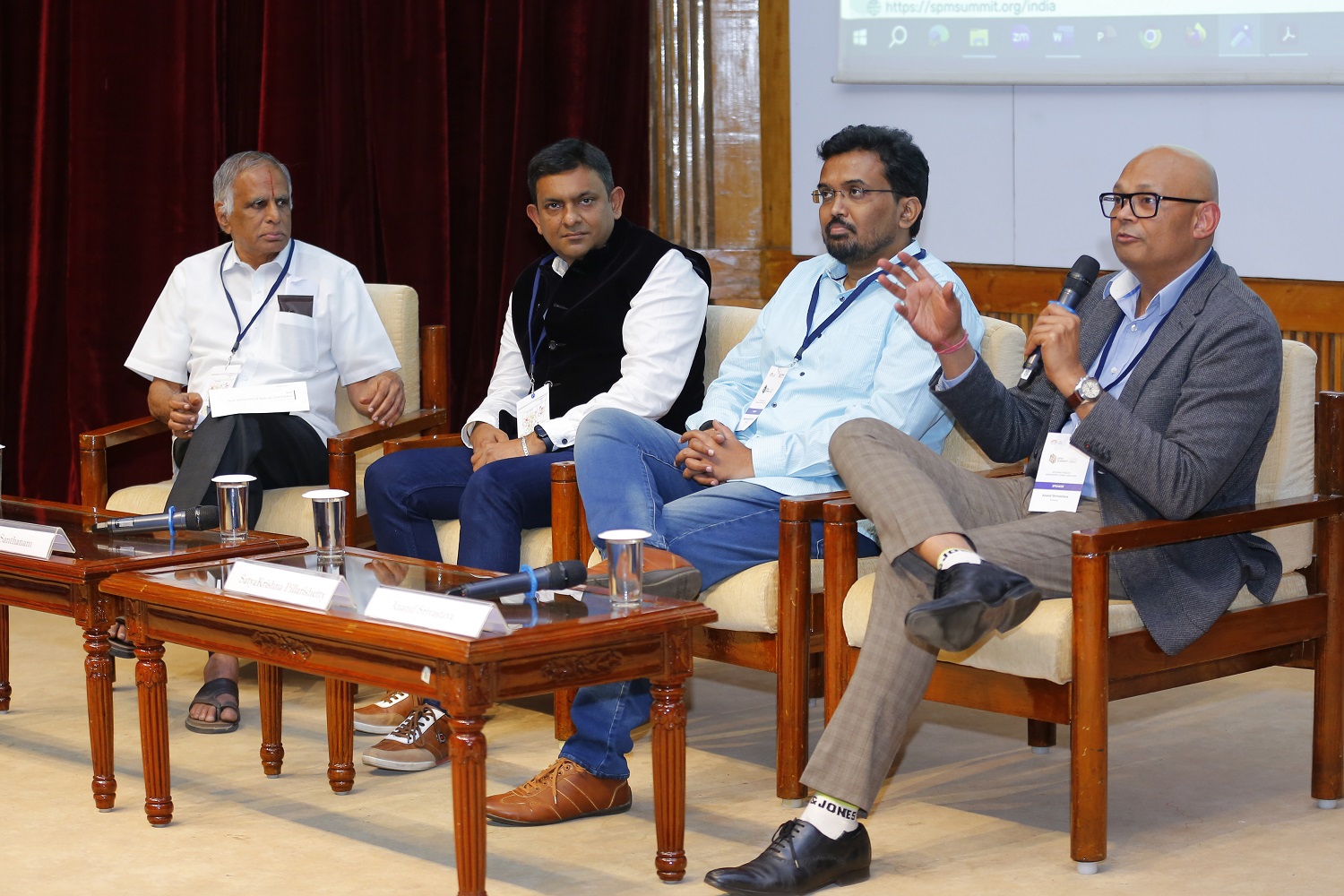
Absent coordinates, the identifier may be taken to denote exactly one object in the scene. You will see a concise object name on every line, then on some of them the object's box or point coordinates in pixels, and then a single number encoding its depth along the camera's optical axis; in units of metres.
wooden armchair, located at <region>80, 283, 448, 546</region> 6.60
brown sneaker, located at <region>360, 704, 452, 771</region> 5.62
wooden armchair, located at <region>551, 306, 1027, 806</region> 5.19
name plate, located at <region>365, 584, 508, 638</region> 4.08
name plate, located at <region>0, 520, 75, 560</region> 5.26
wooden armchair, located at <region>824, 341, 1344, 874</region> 4.59
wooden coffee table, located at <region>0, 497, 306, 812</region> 5.11
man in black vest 6.33
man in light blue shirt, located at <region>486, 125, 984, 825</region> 5.41
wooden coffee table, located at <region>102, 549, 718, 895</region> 4.06
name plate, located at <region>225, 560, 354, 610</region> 4.45
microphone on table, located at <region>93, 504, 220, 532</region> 5.64
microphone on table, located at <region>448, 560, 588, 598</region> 4.46
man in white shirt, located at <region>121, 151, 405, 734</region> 6.90
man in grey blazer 4.51
